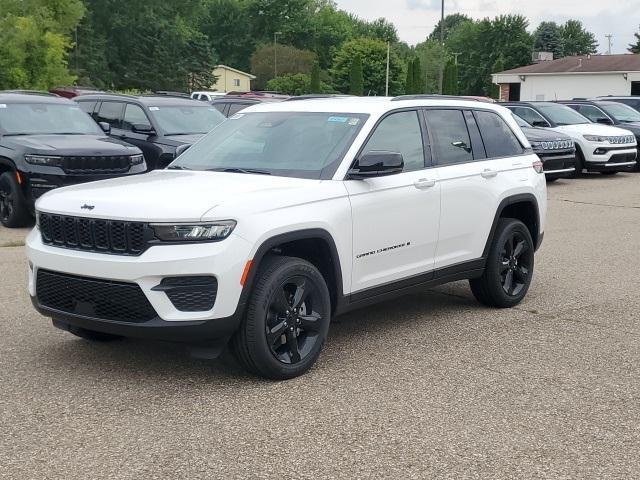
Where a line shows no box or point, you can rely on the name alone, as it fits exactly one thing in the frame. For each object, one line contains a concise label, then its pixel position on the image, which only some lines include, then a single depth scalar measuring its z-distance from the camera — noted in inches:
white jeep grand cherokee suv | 192.7
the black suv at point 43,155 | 456.1
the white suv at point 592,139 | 767.1
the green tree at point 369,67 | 3363.7
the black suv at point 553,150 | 692.7
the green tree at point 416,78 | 2457.8
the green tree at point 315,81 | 2701.8
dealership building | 2132.8
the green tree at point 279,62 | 3545.8
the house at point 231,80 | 3777.1
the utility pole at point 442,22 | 2300.4
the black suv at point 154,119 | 567.5
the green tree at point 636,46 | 3440.0
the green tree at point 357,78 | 2933.1
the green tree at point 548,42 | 3951.8
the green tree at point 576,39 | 4534.9
